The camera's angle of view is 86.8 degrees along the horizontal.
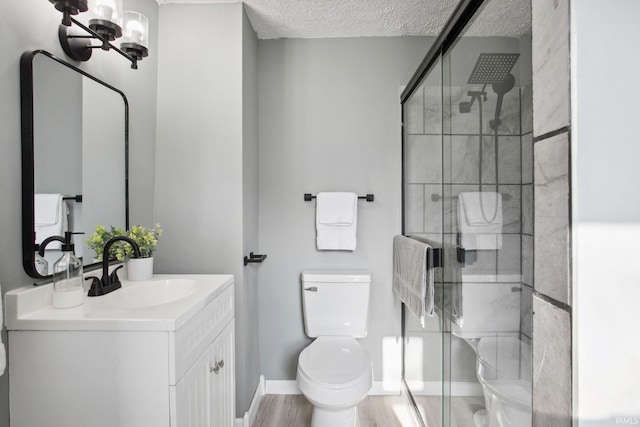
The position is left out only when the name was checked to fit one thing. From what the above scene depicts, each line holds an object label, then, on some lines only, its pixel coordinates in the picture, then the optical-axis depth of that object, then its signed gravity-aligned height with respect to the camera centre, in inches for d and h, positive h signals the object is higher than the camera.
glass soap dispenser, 42.1 -8.8
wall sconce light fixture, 46.5 +25.7
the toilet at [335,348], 62.4 -30.6
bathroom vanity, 38.0 -17.7
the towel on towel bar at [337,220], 84.4 -2.3
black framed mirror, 41.8 +8.0
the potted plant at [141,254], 57.1 -7.5
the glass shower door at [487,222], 34.4 -1.4
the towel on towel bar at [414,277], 62.8 -13.4
